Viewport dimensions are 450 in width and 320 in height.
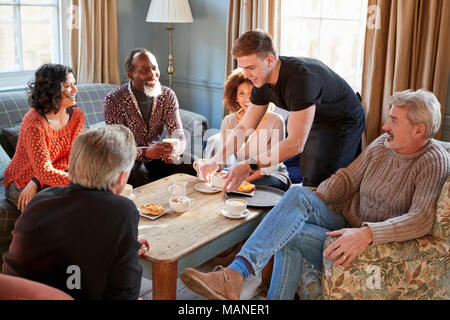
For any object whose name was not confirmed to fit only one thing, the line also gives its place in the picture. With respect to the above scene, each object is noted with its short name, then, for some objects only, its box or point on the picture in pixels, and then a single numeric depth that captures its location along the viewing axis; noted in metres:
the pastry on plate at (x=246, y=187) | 2.48
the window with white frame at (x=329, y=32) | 3.48
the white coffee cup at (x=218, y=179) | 2.51
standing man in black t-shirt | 2.26
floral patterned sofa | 1.85
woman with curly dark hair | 2.46
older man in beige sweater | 1.86
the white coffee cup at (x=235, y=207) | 2.21
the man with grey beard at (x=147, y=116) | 3.08
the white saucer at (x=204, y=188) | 2.53
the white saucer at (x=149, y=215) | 2.19
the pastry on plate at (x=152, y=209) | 2.20
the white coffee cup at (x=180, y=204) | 2.24
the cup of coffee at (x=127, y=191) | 2.36
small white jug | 2.39
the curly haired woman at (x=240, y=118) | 2.91
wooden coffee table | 1.88
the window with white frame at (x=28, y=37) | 3.67
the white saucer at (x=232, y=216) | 2.22
